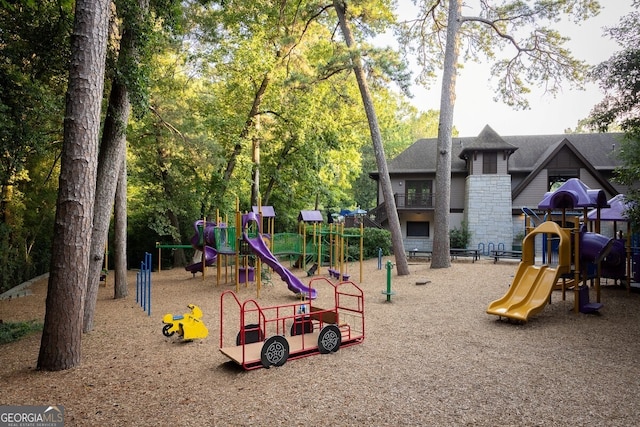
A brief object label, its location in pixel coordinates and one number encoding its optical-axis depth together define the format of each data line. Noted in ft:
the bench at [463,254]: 68.23
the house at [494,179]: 80.53
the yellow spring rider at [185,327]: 23.94
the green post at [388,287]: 36.65
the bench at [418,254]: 73.00
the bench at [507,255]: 67.15
